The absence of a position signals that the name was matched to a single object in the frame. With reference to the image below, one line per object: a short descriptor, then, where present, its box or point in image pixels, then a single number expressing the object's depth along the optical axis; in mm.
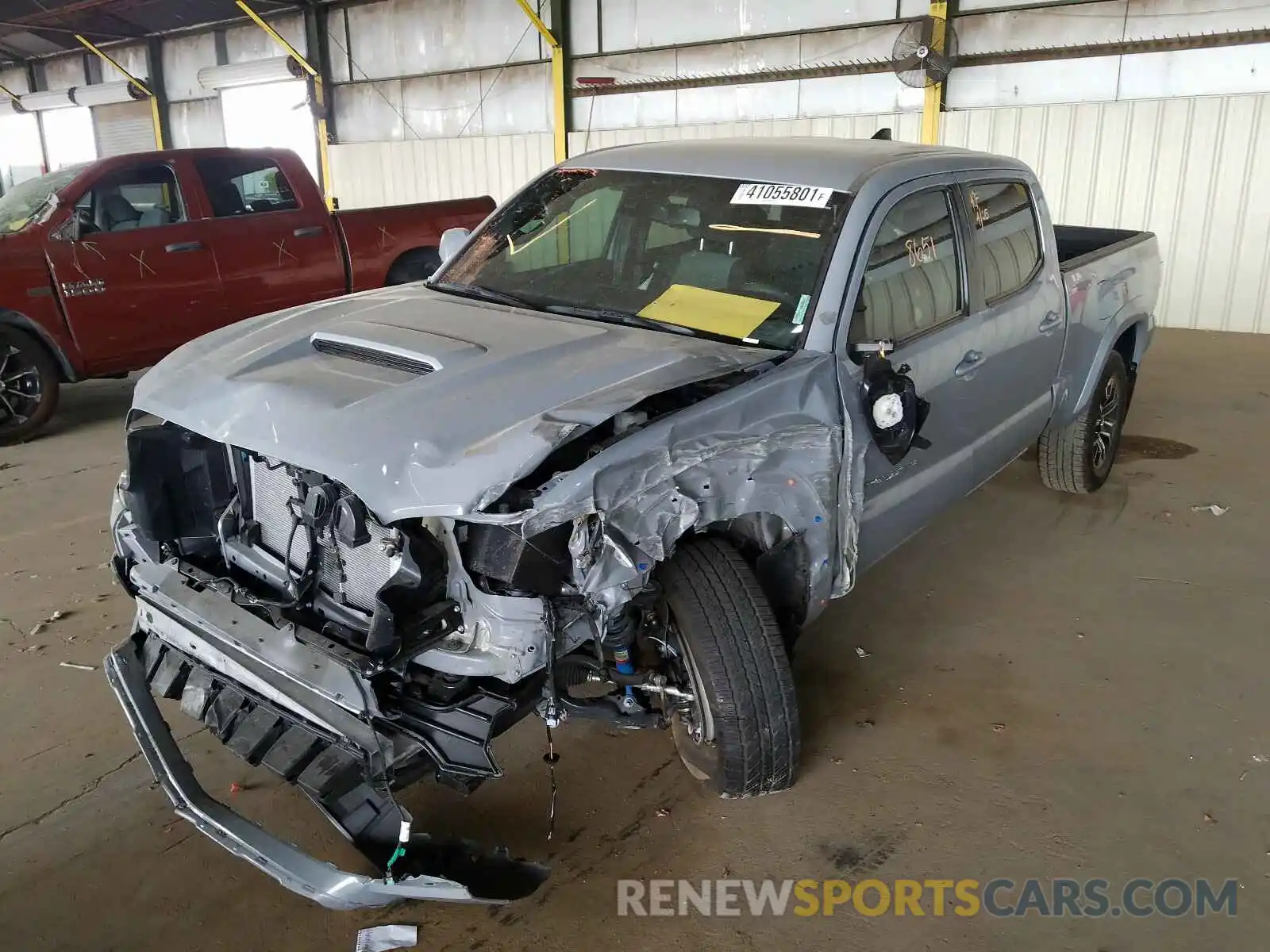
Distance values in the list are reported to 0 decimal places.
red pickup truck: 6070
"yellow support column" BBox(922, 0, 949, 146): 9492
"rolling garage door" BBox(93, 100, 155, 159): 18531
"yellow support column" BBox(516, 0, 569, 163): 12078
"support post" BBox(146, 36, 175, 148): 17658
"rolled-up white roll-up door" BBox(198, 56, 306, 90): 15039
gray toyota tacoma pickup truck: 2148
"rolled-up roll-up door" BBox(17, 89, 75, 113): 19547
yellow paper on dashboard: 2891
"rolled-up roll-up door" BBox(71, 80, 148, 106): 18094
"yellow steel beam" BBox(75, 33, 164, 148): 17838
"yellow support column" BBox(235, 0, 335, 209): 14741
